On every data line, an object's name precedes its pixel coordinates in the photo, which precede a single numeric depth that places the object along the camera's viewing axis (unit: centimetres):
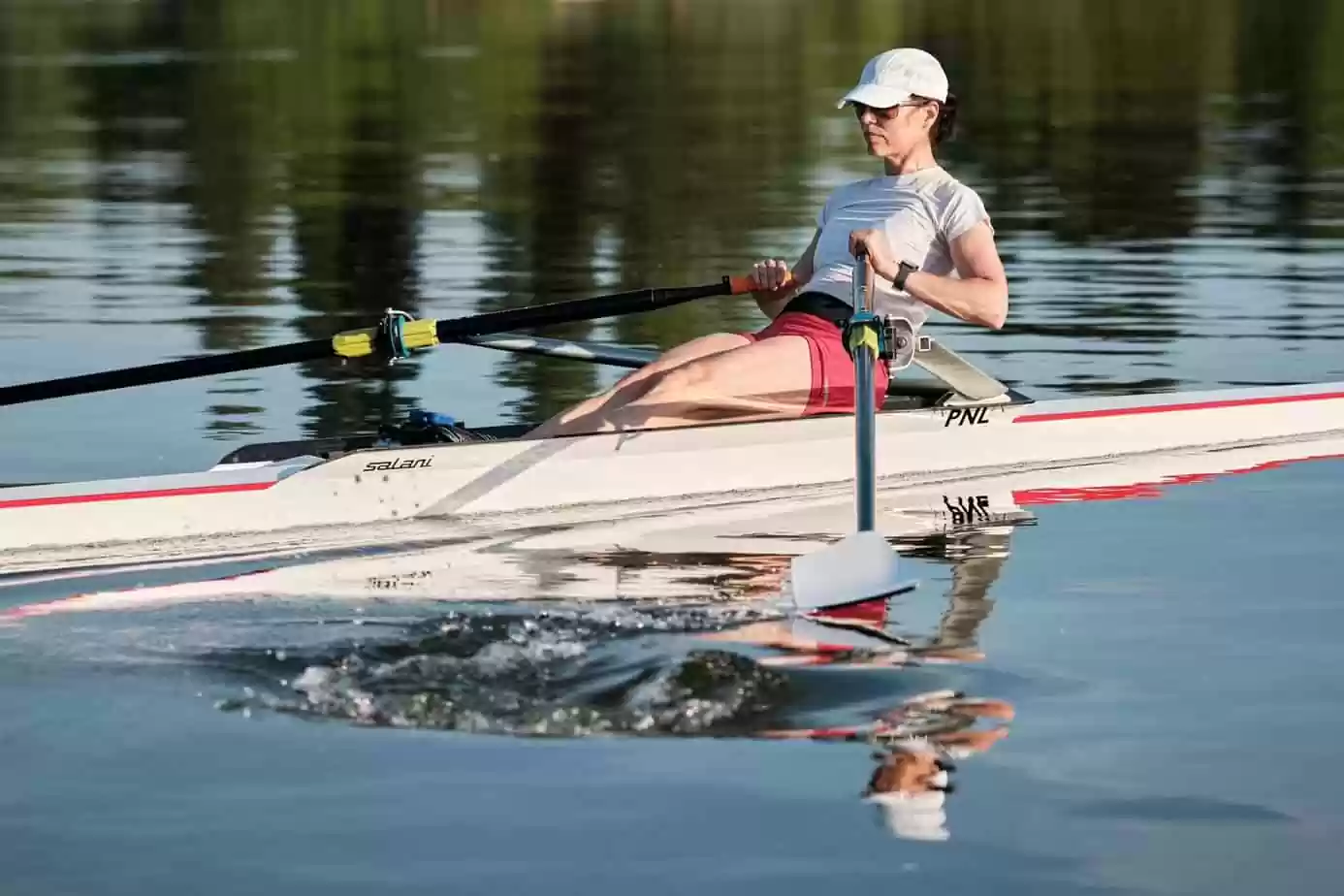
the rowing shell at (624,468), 1791
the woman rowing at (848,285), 1930
